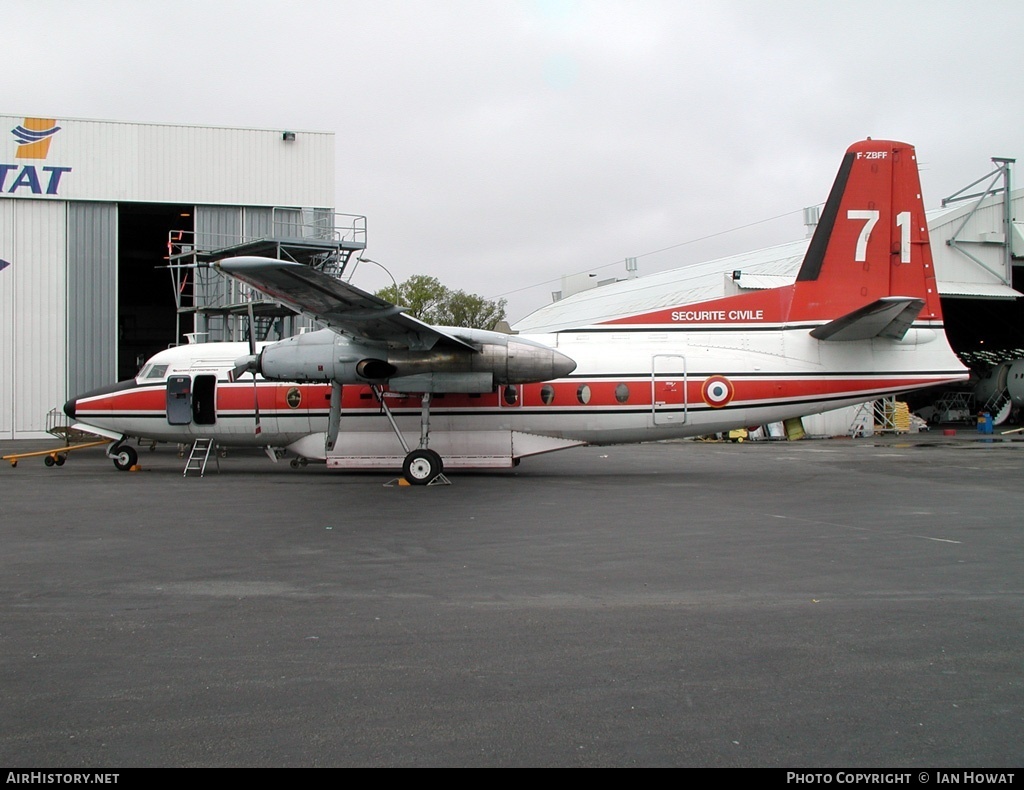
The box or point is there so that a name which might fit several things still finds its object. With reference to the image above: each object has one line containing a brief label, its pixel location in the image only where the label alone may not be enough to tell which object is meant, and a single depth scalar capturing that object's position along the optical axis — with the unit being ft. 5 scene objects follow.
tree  269.85
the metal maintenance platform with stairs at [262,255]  86.43
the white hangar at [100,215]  97.14
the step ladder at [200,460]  55.91
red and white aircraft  50.31
